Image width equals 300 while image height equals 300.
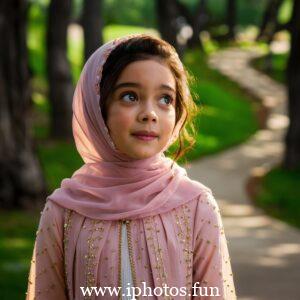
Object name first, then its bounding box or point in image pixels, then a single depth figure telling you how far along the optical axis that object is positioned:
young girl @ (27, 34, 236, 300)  2.39
